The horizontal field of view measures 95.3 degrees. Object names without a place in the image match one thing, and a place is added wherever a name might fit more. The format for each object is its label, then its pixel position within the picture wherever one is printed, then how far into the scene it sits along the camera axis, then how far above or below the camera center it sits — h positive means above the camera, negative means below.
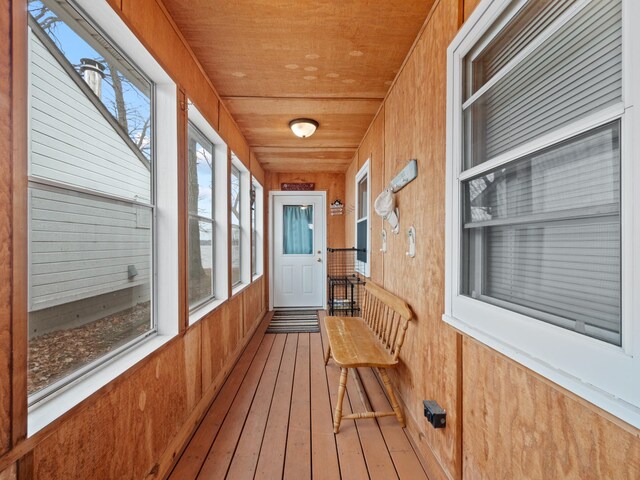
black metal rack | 4.16 -0.57
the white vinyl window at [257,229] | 4.25 +0.14
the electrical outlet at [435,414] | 1.39 -0.85
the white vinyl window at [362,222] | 3.18 +0.21
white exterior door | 4.88 -0.21
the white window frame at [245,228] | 3.58 +0.13
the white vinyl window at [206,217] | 2.05 +0.17
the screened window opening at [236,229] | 3.31 +0.11
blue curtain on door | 4.90 +0.16
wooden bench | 1.83 -0.77
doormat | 3.81 -1.19
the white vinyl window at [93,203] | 0.93 +0.14
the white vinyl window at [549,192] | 0.68 +0.15
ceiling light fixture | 2.79 +1.09
